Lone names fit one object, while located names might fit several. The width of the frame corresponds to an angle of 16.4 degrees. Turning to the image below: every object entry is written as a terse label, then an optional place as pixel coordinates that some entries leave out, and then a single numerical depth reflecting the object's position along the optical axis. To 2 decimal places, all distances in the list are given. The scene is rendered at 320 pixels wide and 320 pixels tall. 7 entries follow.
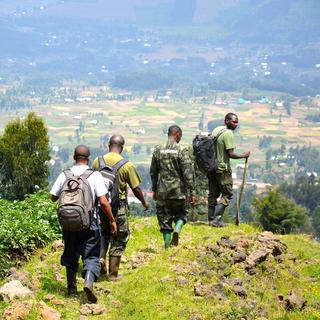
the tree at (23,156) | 45.67
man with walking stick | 19.69
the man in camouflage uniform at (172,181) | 16.40
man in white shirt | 12.30
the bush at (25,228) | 16.27
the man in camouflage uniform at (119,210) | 13.99
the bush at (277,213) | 60.17
